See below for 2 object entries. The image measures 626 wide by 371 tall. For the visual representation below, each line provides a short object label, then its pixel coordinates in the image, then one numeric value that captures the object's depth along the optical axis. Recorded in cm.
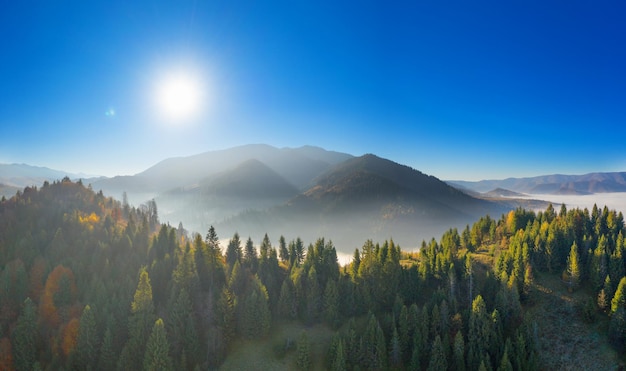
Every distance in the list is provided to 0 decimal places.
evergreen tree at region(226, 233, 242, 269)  11427
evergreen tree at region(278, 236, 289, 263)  12731
